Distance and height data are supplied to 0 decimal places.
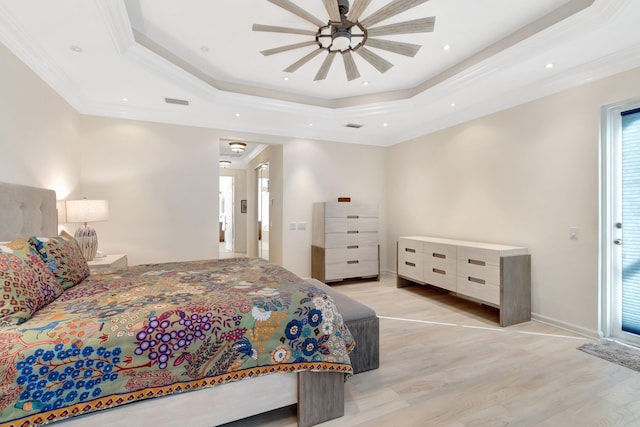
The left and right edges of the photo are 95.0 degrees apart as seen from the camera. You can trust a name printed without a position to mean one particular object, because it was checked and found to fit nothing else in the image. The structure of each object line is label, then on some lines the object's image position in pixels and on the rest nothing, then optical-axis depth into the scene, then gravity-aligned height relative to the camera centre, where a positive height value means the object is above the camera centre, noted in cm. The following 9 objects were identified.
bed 116 -64
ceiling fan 197 +136
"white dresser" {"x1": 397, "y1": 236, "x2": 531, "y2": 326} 305 -71
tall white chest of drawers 466 -50
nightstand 302 -54
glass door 260 -12
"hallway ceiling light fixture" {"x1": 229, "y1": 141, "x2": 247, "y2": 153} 559 +127
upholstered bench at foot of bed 214 -92
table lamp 313 -7
